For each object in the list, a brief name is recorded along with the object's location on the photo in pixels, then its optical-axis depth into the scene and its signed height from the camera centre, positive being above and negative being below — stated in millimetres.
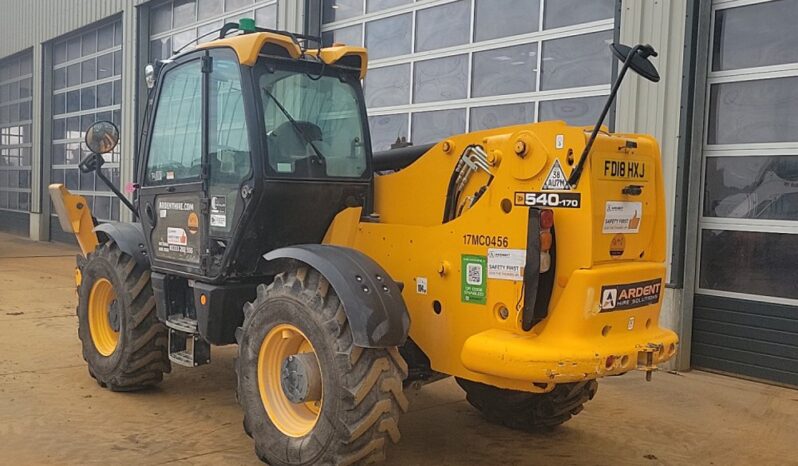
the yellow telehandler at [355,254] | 3711 -327
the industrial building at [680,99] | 6680 +1072
